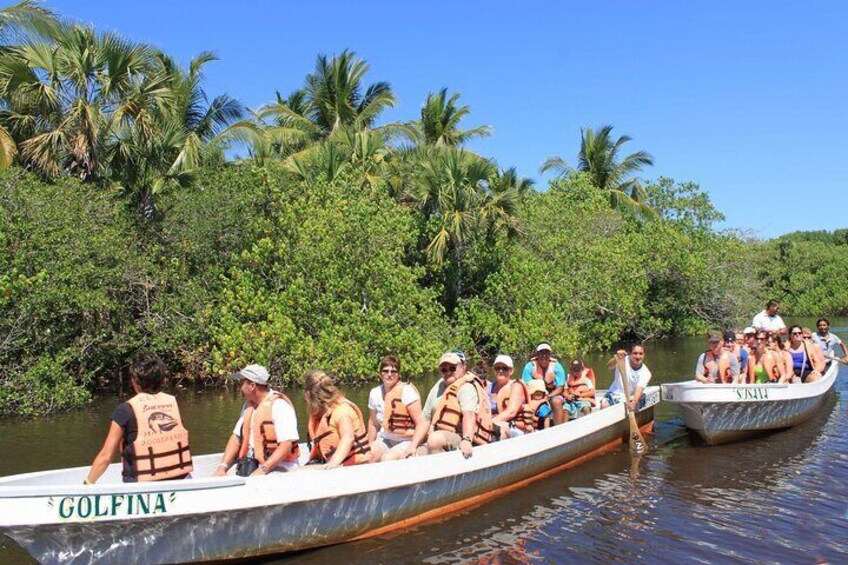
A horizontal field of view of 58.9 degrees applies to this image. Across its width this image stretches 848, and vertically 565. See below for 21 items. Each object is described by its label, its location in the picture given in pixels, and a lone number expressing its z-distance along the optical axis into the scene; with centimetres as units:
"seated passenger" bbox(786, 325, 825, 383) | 1400
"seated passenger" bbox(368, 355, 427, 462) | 812
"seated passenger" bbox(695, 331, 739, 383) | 1212
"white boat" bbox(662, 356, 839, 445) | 1114
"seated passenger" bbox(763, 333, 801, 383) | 1297
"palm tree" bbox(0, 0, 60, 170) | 1484
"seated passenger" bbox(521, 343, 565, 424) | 1041
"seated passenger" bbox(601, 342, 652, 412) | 1149
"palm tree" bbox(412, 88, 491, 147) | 2891
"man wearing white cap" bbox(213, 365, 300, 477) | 686
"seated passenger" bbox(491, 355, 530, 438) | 935
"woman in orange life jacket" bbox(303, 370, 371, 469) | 705
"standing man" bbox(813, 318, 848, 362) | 1493
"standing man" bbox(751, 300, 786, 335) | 1440
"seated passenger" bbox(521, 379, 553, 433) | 1001
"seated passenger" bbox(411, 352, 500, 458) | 812
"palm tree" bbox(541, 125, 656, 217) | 3759
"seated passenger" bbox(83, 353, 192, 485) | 577
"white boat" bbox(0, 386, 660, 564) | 580
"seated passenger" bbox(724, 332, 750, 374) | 1267
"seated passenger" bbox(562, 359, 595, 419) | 1120
